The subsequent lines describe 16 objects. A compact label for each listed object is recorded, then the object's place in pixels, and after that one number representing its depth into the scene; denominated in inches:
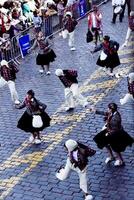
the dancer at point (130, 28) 743.1
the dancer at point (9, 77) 607.2
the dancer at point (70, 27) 780.6
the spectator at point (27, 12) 910.4
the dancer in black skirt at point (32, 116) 514.9
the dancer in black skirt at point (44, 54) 693.3
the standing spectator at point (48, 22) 869.2
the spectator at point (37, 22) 831.1
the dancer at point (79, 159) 423.8
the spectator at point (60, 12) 915.2
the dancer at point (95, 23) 778.2
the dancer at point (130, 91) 536.1
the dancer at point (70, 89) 575.5
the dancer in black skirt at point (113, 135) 466.3
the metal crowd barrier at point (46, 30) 769.6
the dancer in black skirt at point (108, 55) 661.9
